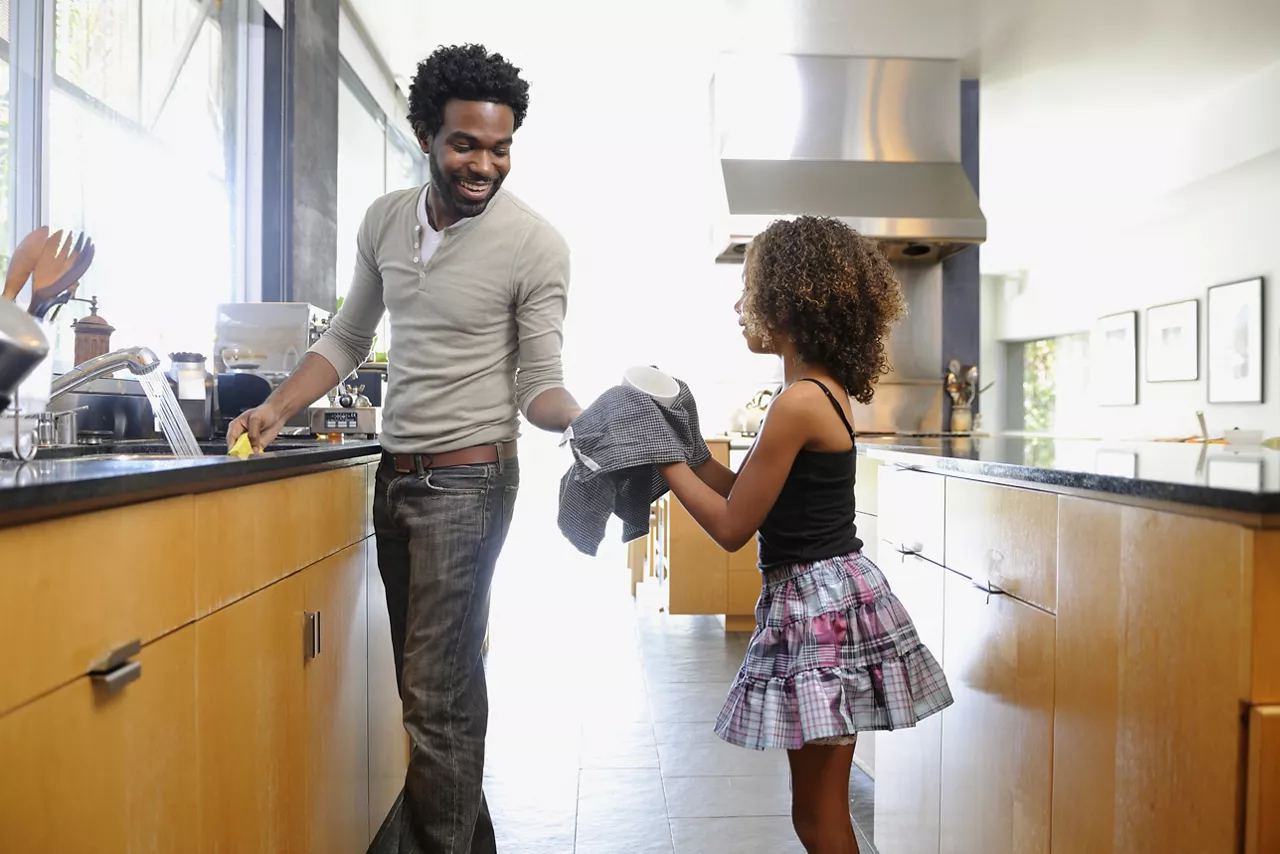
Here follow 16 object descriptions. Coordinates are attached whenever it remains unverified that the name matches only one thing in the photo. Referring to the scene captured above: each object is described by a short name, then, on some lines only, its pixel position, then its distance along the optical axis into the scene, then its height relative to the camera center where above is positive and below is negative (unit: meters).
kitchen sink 1.61 -0.06
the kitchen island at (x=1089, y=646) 0.91 -0.28
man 1.58 +0.04
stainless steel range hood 4.38 +1.35
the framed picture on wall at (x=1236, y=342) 5.57 +0.48
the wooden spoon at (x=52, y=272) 1.52 +0.22
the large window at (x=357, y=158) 4.43 +1.29
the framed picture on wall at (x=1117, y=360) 7.32 +0.49
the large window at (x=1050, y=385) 9.57 +0.39
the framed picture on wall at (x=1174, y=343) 6.32 +0.55
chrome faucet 1.38 +0.07
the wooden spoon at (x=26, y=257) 1.44 +0.24
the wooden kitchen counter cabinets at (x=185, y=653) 0.85 -0.28
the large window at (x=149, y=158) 2.23 +0.68
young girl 1.37 -0.19
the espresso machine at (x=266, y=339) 2.43 +0.19
